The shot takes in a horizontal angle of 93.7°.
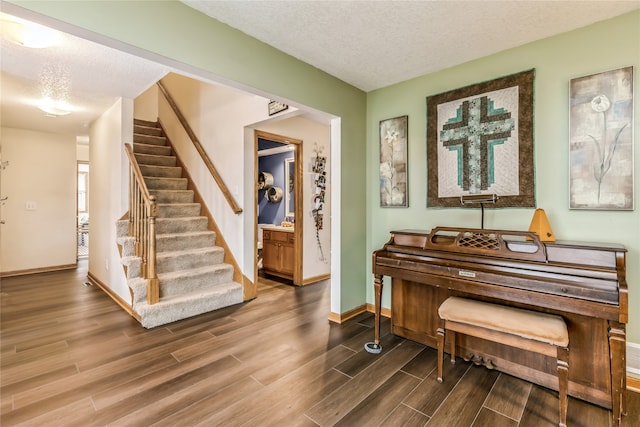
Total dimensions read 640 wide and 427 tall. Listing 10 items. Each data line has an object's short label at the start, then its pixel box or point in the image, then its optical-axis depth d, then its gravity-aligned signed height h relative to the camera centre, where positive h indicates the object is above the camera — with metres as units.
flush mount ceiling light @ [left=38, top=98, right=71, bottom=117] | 3.62 +1.35
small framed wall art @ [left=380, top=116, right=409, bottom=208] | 3.02 +0.53
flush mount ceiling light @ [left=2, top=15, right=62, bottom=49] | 2.02 +1.27
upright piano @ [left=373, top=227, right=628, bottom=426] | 1.62 -0.45
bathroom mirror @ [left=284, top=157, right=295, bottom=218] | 5.75 +0.53
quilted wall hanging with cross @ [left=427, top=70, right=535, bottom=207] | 2.31 +0.60
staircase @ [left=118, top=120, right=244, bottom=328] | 3.07 -0.51
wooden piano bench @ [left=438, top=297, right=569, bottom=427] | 1.64 -0.69
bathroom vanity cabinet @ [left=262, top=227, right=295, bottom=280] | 4.62 -0.61
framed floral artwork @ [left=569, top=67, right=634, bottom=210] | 1.93 +0.49
